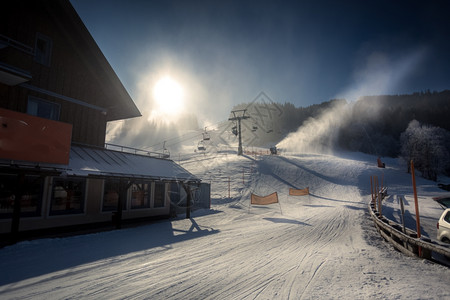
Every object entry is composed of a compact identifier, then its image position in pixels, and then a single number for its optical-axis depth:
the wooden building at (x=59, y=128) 9.25
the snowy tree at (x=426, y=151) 46.36
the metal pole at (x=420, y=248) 6.69
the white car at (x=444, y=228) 7.05
